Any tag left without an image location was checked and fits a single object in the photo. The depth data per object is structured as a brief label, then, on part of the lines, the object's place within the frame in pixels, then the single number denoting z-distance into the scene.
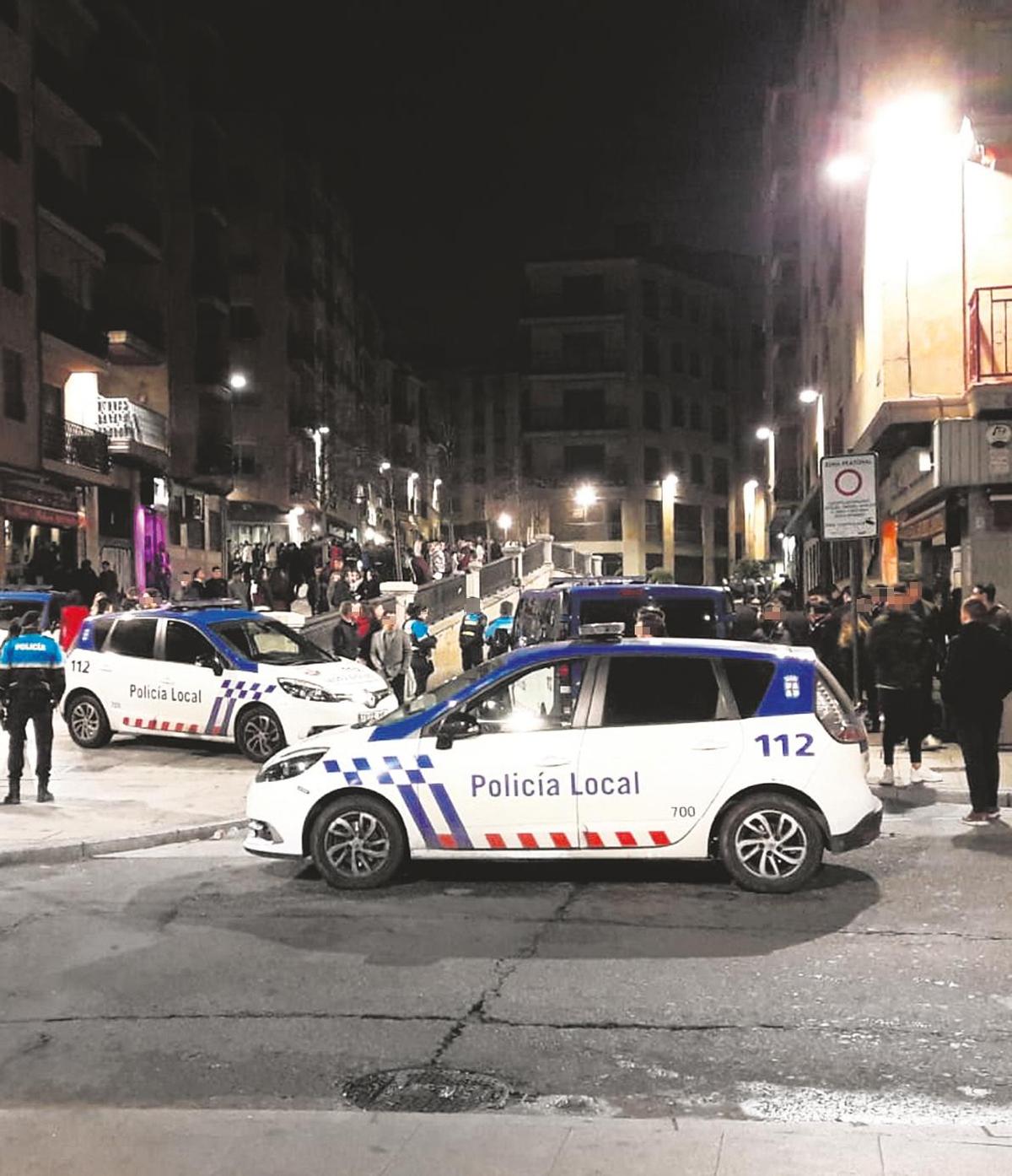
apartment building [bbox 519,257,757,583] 79.12
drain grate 4.93
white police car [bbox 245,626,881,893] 8.27
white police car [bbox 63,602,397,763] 14.62
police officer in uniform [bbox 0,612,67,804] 12.01
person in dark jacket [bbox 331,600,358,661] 18.47
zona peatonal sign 13.32
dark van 14.91
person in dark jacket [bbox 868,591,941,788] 12.00
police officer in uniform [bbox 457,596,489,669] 23.48
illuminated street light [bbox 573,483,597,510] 77.44
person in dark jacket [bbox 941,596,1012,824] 10.53
